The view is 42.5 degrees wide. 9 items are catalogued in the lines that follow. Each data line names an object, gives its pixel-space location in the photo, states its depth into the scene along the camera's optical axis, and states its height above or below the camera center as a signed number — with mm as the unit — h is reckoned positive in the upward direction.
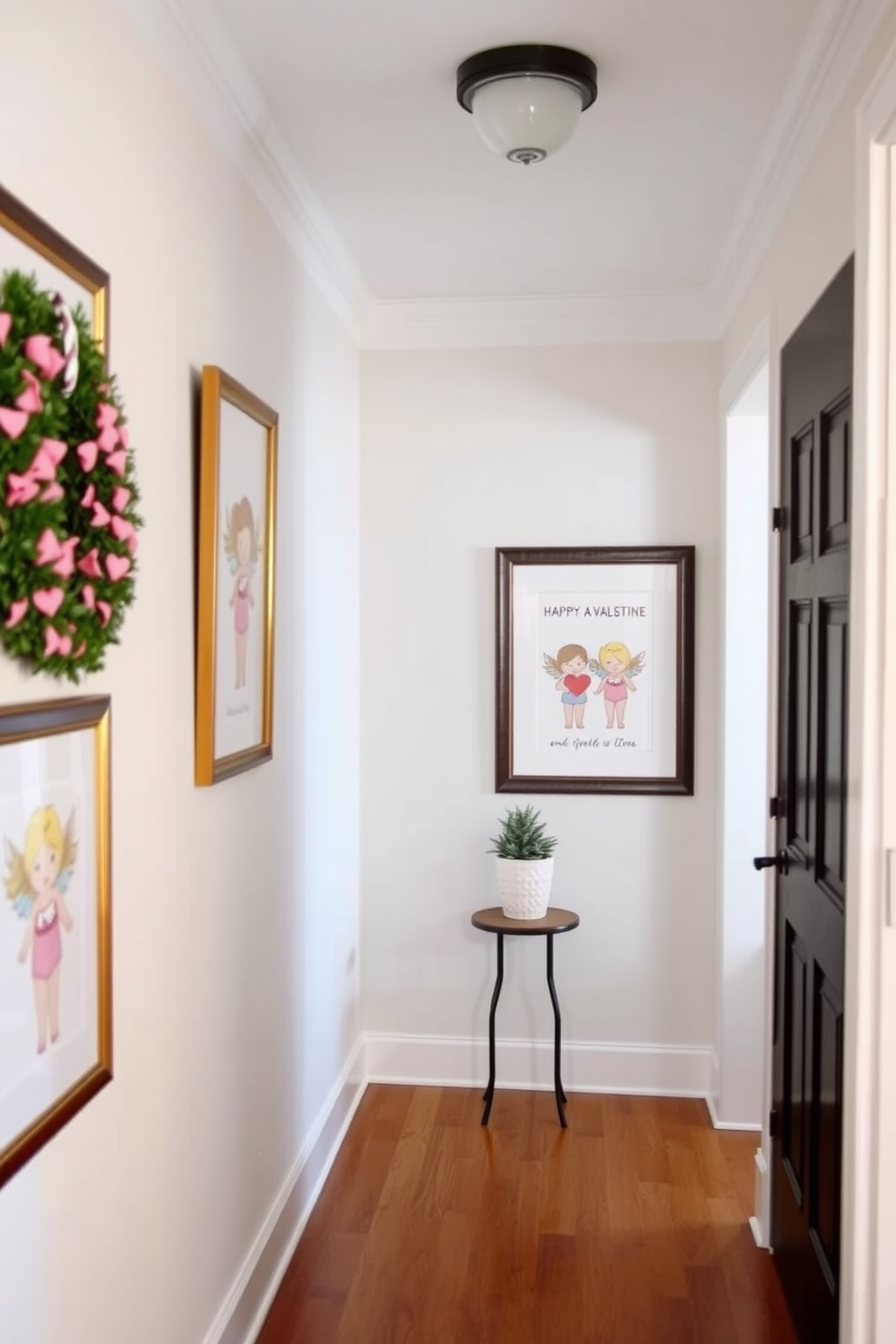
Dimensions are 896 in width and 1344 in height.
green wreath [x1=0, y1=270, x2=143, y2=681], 1245 +189
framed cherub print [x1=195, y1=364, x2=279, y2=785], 2062 +140
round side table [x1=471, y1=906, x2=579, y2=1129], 3504 -839
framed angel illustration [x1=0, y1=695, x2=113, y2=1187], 1354 -342
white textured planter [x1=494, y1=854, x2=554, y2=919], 3564 -726
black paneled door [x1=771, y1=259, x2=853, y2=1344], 2055 -317
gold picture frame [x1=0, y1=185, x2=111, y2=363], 1324 +485
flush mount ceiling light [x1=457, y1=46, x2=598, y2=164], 2107 +1050
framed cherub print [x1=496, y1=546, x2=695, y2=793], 3713 -60
